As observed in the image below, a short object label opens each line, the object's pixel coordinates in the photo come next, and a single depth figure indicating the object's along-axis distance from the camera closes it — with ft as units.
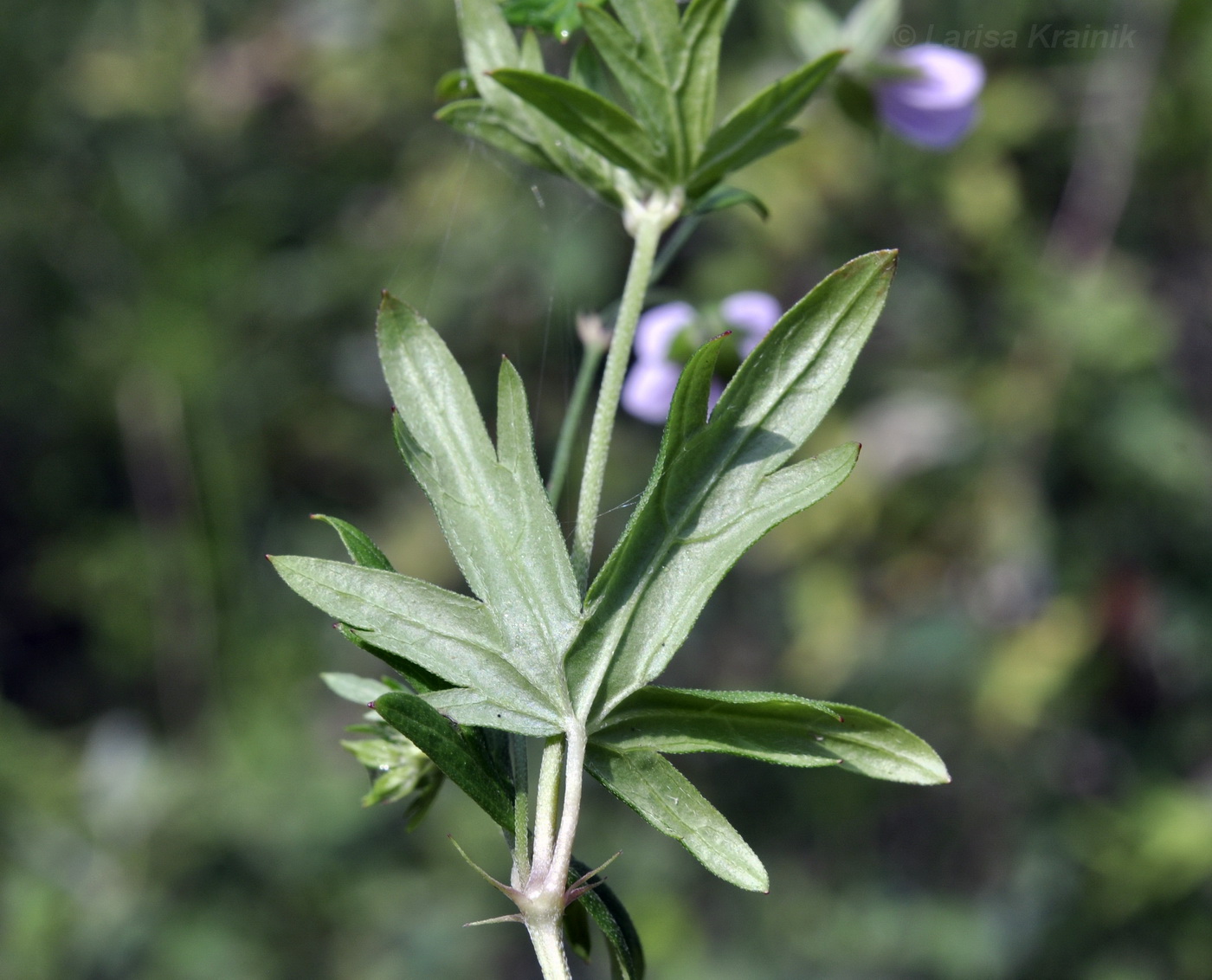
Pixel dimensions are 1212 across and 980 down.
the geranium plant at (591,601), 1.29
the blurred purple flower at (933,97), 1.56
